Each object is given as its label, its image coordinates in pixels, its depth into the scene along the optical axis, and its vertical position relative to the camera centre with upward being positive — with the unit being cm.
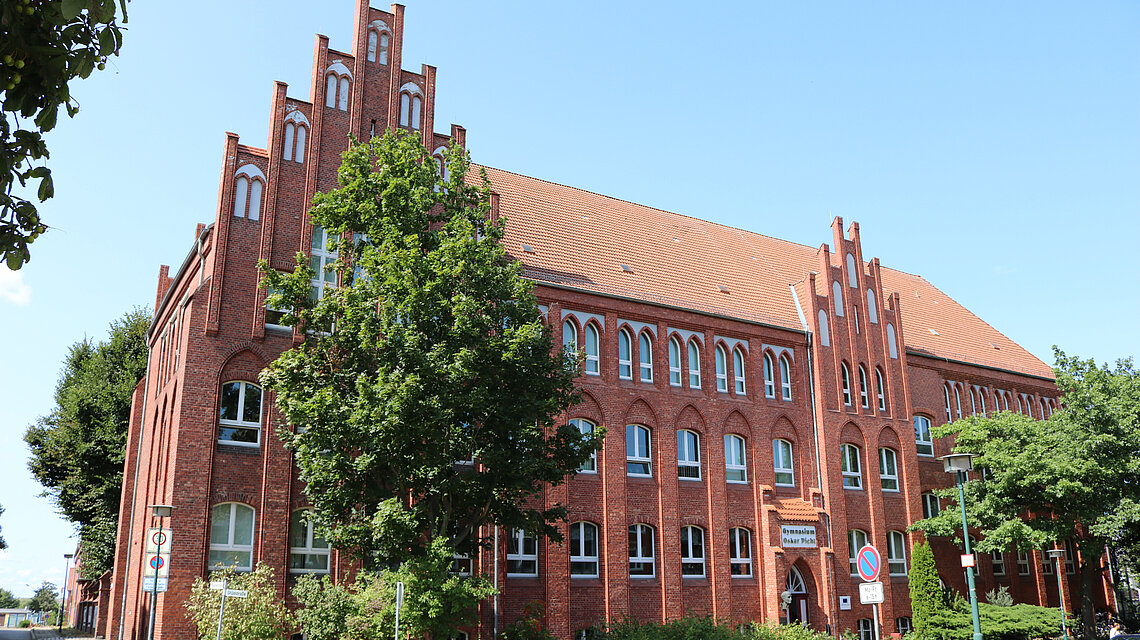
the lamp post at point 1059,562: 3366 -44
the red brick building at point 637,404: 2059 +443
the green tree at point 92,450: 3244 +385
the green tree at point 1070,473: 2700 +232
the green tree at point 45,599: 11212 -547
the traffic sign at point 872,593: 1524 -70
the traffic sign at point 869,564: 1614 -22
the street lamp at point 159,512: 1755 +85
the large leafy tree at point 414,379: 1694 +341
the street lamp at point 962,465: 1723 +167
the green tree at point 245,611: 1742 -110
